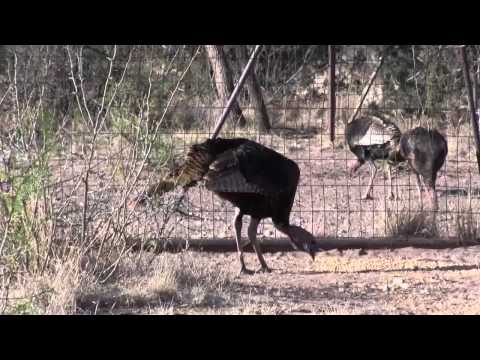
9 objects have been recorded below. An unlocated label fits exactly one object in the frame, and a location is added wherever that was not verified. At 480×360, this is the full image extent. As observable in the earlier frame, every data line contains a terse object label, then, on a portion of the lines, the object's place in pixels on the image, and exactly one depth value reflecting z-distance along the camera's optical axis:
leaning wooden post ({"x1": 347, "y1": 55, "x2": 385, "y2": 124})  20.29
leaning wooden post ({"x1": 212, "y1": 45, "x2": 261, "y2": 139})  14.56
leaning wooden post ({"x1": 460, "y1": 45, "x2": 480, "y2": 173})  15.19
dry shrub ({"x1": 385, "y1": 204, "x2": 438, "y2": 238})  15.90
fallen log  15.01
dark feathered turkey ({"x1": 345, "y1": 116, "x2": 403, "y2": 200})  19.34
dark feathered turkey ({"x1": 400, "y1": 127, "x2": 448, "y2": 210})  17.69
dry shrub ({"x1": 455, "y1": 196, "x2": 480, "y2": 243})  15.52
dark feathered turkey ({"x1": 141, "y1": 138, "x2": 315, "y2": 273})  13.59
